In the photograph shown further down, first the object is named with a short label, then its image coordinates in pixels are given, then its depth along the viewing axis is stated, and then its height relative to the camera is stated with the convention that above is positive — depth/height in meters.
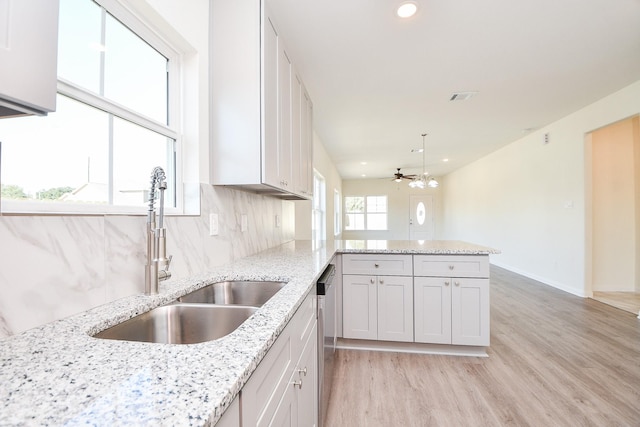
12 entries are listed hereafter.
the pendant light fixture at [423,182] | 5.49 +0.66
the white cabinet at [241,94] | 1.57 +0.68
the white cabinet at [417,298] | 2.33 -0.70
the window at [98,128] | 0.81 +0.33
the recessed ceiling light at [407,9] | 1.89 +1.41
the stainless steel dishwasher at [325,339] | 1.43 -0.71
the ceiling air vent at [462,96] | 3.31 +1.43
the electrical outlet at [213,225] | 1.57 -0.05
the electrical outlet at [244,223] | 1.96 -0.05
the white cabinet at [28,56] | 0.44 +0.26
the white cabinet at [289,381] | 0.63 -0.47
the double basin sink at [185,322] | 0.94 -0.38
